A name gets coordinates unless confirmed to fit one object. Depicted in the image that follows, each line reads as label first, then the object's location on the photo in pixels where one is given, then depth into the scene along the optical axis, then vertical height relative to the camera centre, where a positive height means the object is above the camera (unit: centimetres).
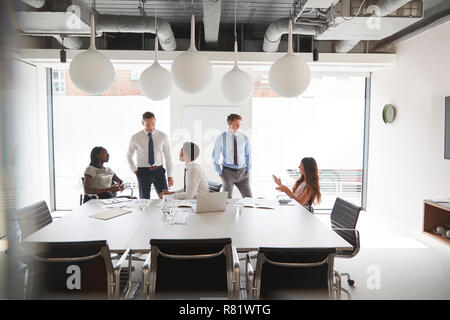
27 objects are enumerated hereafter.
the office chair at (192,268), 164 -63
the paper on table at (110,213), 254 -57
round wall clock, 496 +39
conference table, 198 -59
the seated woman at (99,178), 353 -41
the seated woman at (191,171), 309 -29
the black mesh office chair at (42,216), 246 -59
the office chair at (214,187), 369 -52
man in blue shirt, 458 -27
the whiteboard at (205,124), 562 +25
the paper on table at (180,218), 240 -57
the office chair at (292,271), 161 -64
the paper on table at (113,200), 311 -56
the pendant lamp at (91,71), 200 +40
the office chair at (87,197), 360 -61
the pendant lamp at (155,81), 246 +42
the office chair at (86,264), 154 -59
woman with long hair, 298 -42
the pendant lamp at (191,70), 210 +43
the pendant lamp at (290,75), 208 +39
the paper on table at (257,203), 297 -57
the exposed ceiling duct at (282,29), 413 +135
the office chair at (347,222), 255 -66
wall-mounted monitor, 359 +9
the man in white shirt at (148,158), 427 -23
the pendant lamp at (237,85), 256 +41
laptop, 269 -49
